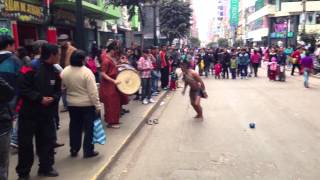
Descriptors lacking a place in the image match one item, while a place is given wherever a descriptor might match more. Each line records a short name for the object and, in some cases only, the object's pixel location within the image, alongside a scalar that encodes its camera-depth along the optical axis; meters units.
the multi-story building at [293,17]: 49.17
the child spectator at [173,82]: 14.27
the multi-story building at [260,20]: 57.15
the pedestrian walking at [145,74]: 10.03
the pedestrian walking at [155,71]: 11.57
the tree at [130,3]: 14.17
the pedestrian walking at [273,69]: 17.25
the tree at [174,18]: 30.16
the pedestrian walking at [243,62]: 18.96
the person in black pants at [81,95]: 4.79
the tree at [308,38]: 24.96
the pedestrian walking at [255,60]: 19.59
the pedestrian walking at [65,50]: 6.77
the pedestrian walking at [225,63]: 19.03
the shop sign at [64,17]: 15.35
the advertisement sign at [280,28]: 51.20
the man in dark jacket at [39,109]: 4.11
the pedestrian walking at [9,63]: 3.75
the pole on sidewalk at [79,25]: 7.86
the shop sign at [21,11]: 11.06
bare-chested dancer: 8.58
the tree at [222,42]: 97.22
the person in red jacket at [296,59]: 18.91
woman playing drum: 6.87
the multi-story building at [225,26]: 119.00
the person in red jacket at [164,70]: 13.02
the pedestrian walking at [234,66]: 18.75
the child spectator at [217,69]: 19.37
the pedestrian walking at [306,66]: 14.16
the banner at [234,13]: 90.35
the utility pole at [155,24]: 17.66
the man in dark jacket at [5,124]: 3.19
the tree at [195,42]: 91.66
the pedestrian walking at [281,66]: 17.10
